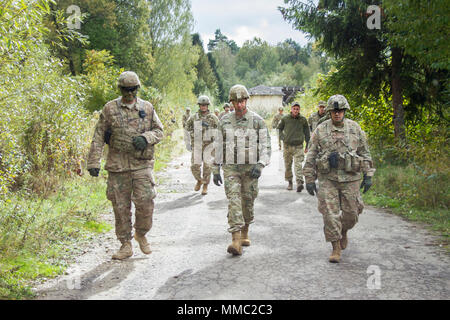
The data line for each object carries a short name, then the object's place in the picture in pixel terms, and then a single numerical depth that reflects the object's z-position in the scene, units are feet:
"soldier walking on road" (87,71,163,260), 17.81
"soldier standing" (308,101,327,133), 34.27
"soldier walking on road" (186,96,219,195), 33.19
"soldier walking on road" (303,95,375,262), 17.66
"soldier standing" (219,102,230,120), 52.95
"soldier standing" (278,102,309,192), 35.29
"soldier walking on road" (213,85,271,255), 19.11
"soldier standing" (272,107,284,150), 65.74
